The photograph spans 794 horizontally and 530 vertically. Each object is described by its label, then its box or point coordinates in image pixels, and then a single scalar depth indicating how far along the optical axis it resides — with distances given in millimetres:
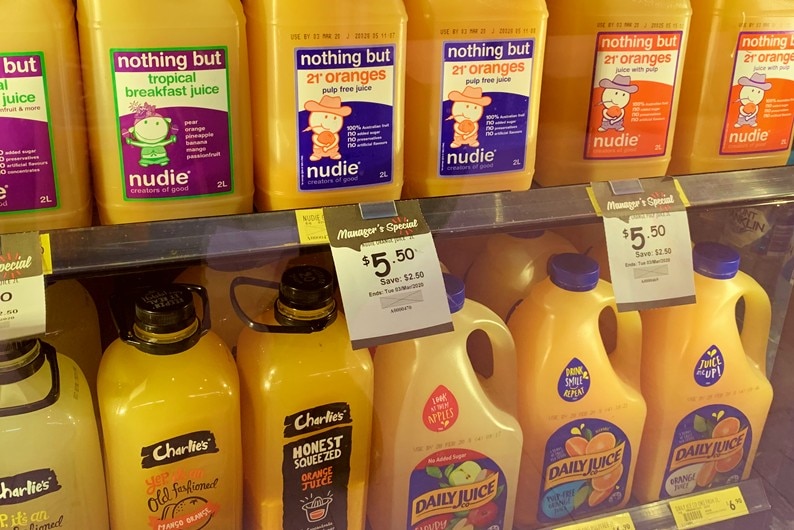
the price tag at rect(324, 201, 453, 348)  972
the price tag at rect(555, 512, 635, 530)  1330
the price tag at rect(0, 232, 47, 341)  845
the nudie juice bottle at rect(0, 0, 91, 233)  856
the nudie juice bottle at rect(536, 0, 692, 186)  1102
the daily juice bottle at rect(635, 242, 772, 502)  1354
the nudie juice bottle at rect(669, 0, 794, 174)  1161
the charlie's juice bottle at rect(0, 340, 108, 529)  965
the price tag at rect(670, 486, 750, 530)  1391
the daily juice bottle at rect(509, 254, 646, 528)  1260
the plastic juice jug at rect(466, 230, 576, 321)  1377
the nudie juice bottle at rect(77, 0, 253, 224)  880
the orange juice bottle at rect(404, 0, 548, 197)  1019
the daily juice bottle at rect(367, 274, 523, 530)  1173
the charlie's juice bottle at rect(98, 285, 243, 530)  1001
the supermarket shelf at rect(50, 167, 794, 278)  874
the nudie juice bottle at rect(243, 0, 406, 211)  938
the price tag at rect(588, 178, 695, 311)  1127
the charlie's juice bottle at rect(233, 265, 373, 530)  1064
